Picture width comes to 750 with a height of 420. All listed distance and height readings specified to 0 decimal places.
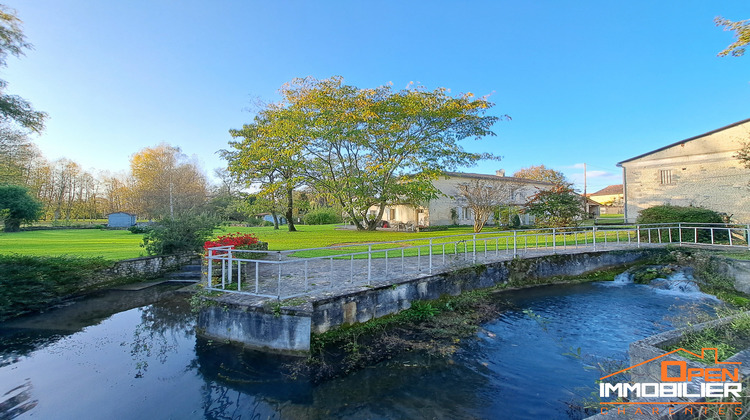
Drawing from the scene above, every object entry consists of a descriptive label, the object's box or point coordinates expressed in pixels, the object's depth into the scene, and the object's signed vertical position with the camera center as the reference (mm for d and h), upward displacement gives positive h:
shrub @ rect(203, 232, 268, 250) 8219 -607
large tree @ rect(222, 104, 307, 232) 20797 +4706
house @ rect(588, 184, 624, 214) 57188 +3477
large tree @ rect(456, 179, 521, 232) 23797 +1348
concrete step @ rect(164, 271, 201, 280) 11750 -2065
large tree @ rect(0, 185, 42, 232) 27031 +1629
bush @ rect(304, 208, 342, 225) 42031 +417
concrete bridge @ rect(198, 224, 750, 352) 5707 -1588
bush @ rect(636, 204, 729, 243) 14414 -229
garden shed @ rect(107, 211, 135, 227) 34562 +340
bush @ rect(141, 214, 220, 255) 12422 -530
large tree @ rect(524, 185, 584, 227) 21031 +637
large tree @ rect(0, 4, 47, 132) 9750 +4426
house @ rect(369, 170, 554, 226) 32031 +999
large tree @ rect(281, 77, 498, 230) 20281 +5820
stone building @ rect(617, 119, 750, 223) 18453 +2508
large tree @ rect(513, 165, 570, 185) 48712 +7229
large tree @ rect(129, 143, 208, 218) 34875 +4887
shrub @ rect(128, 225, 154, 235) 26141 -681
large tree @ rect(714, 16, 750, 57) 9273 +5374
